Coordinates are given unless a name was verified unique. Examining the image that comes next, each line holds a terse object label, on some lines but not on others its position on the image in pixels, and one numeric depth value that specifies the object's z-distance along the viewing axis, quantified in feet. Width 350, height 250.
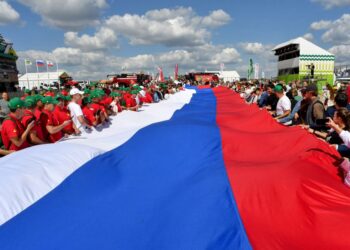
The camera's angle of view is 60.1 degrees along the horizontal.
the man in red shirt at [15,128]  12.03
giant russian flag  6.39
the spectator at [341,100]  13.30
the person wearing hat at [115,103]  23.90
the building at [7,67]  103.52
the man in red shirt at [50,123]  14.35
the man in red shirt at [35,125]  12.83
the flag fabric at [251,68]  108.27
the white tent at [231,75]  175.04
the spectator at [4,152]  12.38
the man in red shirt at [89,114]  17.94
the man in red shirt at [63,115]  16.26
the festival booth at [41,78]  144.05
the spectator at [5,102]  28.36
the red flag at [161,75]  95.63
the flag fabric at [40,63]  107.85
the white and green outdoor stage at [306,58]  126.11
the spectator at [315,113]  15.12
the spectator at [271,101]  25.72
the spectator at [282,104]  20.70
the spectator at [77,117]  16.60
